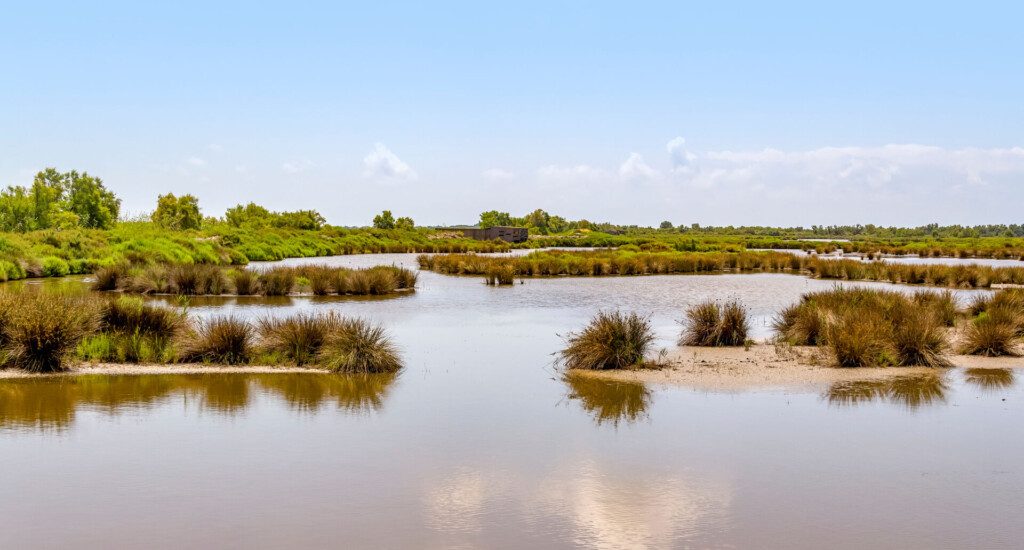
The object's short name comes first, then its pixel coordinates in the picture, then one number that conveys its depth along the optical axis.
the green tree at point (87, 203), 77.94
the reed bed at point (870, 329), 14.23
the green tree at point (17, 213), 70.12
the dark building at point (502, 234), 115.56
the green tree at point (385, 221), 125.94
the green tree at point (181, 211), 90.07
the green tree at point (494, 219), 152.38
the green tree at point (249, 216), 99.12
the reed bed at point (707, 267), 35.44
